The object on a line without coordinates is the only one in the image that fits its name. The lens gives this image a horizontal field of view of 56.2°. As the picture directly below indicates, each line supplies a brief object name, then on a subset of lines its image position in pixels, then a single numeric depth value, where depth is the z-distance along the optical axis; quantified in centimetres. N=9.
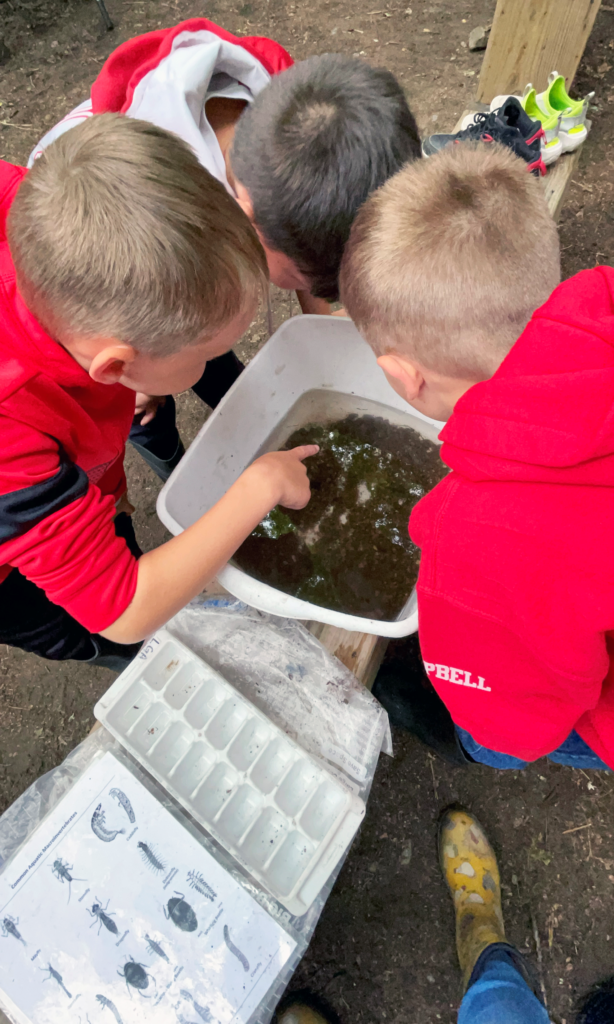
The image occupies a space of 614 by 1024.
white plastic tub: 94
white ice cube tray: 80
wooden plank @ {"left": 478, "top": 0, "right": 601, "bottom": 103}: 144
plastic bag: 85
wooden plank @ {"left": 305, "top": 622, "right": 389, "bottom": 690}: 96
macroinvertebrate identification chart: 73
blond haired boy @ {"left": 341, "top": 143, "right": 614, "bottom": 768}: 50
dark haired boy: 73
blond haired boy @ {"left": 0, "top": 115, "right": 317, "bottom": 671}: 56
